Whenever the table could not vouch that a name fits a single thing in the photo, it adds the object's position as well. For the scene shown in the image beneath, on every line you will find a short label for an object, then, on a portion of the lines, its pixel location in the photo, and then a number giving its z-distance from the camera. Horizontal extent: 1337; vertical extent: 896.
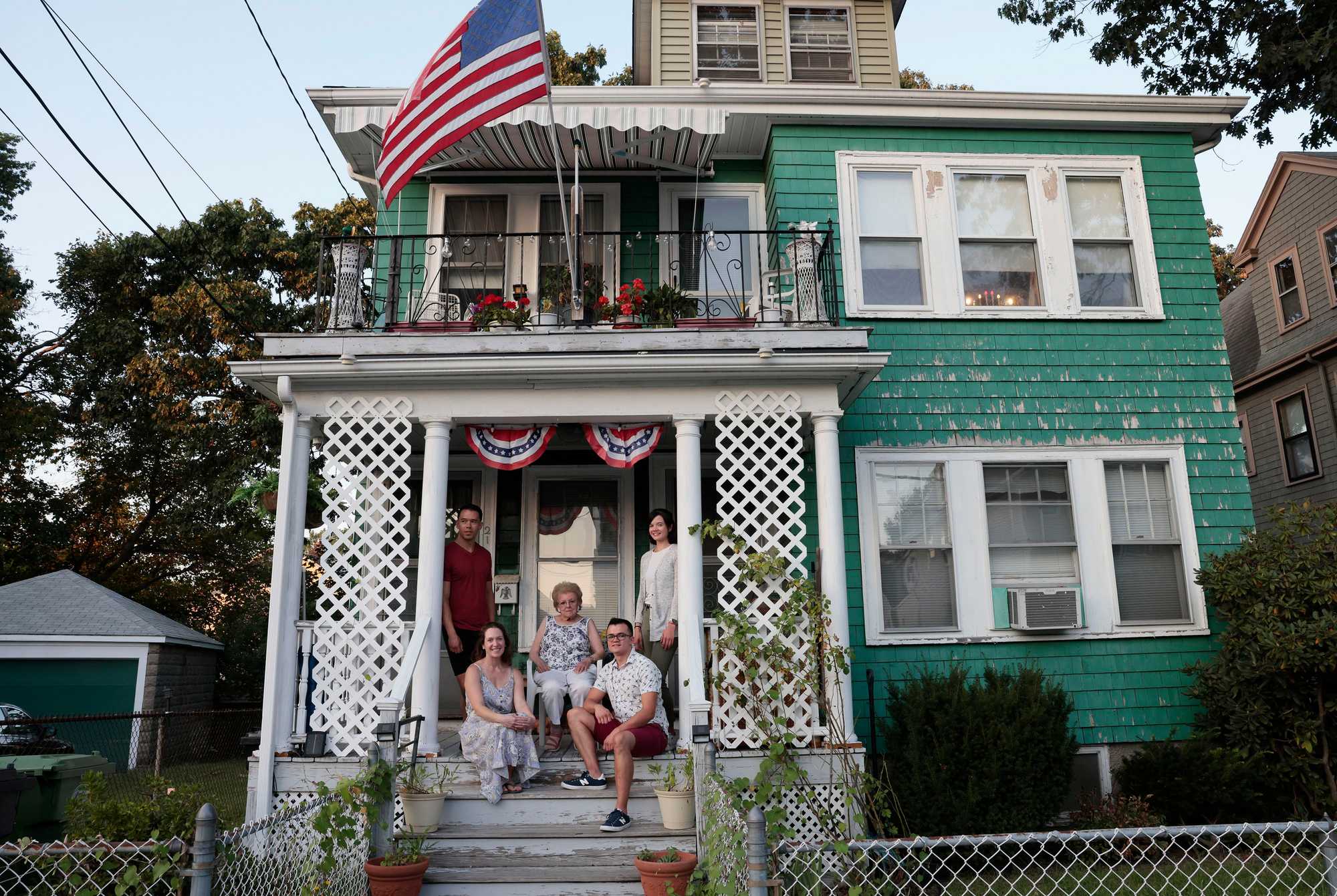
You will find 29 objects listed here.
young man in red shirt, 7.50
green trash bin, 6.96
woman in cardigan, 7.34
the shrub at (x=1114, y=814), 7.28
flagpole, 7.42
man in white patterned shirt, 6.05
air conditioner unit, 8.38
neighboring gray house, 15.46
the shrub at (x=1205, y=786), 7.37
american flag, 7.33
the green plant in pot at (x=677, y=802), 5.85
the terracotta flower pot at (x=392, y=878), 5.06
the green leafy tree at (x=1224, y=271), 23.11
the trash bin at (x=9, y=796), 5.51
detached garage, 14.84
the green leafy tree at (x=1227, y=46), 12.20
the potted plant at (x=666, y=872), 5.07
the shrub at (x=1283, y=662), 7.39
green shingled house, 7.45
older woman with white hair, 6.98
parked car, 11.45
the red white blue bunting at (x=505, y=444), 7.71
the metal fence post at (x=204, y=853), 3.21
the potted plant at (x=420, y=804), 5.93
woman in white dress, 6.18
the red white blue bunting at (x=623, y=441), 7.71
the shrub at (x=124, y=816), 5.40
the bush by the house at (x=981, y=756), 6.90
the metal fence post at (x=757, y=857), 3.12
